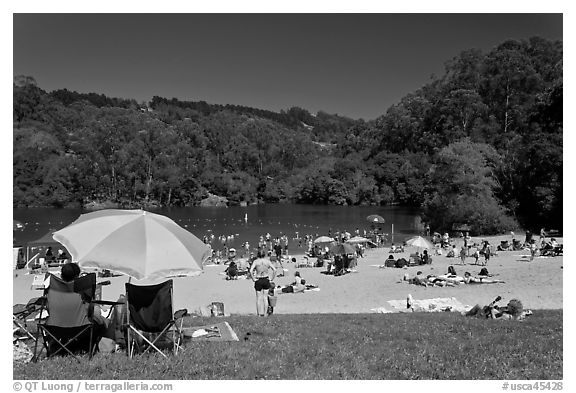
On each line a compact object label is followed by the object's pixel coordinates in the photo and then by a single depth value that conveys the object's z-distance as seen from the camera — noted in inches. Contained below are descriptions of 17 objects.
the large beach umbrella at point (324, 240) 988.9
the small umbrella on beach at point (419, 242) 798.9
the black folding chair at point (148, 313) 204.4
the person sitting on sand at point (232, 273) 705.6
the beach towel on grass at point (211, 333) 236.7
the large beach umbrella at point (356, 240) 968.6
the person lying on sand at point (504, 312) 313.4
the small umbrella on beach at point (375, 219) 1412.9
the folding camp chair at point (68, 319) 196.2
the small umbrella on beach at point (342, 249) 746.7
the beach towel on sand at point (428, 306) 419.5
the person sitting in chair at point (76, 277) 202.9
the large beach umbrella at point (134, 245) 202.5
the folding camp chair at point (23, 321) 216.7
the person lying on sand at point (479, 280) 590.6
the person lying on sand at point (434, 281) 586.2
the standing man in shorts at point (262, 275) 336.5
